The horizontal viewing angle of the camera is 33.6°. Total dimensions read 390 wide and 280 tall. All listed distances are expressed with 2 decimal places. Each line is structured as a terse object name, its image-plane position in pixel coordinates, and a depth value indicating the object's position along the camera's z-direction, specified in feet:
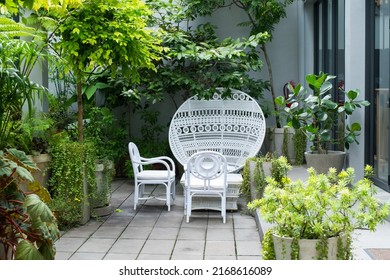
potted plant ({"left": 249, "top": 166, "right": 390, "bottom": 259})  9.68
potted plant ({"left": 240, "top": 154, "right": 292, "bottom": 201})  21.43
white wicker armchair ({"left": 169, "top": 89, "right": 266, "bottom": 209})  27.07
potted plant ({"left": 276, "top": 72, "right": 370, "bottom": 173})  21.80
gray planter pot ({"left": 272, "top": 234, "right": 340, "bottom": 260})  9.68
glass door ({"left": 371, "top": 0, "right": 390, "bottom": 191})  19.76
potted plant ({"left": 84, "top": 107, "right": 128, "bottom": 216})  21.42
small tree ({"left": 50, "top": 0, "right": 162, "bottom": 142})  19.80
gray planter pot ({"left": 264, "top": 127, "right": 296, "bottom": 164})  29.04
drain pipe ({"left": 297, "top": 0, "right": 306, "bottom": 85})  32.30
